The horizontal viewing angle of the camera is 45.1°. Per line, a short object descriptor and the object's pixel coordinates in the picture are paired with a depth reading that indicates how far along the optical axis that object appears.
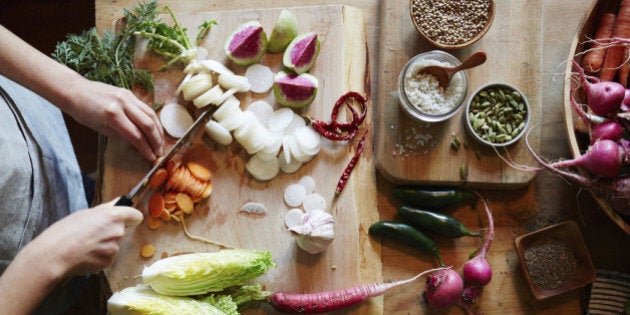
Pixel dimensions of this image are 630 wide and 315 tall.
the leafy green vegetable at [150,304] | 0.87
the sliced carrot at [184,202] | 0.94
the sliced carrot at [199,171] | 0.94
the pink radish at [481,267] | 0.94
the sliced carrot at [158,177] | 0.94
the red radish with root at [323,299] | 0.92
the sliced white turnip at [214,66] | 0.95
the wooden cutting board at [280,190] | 0.95
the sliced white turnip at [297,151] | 0.95
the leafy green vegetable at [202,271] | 0.89
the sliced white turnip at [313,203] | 0.95
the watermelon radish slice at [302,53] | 0.95
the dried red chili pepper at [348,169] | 0.95
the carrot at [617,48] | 0.92
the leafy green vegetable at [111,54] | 0.94
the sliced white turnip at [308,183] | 0.95
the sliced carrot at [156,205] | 0.94
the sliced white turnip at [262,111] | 0.97
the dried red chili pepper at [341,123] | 0.96
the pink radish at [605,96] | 0.88
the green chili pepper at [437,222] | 0.95
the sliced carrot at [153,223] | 0.95
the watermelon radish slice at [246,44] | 0.95
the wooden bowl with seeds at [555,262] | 0.95
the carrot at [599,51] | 0.93
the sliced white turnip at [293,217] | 0.95
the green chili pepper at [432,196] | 0.95
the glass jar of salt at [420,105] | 0.93
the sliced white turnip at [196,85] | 0.95
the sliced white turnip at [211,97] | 0.95
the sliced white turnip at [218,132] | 0.94
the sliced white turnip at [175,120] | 0.96
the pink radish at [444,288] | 0.92
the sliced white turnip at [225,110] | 0.94
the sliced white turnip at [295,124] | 0.97
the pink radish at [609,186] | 0.87
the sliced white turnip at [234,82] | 0.95
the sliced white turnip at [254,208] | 0.95
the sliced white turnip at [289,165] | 0.96
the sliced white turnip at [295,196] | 0.95
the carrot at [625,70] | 0.92
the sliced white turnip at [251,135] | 0.94
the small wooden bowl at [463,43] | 0.94
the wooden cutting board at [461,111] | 0.96
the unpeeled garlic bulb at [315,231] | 0.91
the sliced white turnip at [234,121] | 0.94
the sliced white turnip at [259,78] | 0.97
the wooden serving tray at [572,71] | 0.90
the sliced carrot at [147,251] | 0.94
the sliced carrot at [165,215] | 0.94
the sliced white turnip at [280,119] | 0.96
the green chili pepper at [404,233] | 0.95
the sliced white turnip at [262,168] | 0.95
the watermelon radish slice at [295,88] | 0.95
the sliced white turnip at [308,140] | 0.95
